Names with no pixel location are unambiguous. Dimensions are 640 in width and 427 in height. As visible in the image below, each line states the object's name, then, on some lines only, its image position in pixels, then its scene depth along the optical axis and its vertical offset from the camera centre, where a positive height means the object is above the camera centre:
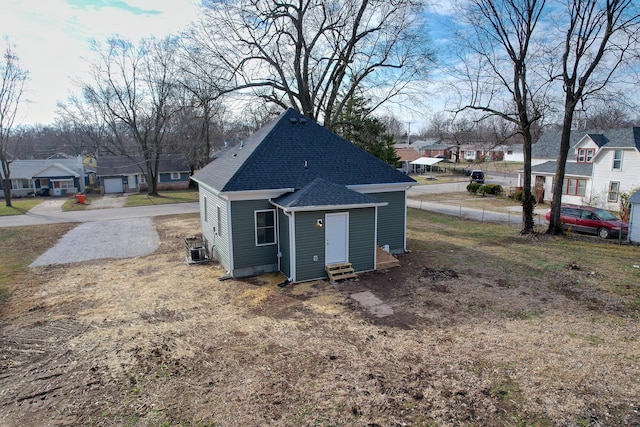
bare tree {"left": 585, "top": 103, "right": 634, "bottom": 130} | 18.30 +2.30
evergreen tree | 28.17 +2.68
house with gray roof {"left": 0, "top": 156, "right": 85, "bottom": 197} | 42.66 -1.60
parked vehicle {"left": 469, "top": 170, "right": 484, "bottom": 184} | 47.09 -1.66
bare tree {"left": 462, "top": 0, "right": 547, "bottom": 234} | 17.89 +3.18
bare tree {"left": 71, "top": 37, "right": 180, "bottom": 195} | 38.00 +5.36
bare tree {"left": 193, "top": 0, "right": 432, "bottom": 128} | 21.94 +6.49
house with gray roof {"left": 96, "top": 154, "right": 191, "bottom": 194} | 44.09 -0.96
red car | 18.91 -3.06
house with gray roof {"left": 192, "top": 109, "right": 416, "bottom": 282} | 12.77 -1.43
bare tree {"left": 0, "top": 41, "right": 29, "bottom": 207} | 32.78 +3.37
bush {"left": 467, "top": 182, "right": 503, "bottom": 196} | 35.71 -2.48
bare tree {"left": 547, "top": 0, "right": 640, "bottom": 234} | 16.61 +4.48
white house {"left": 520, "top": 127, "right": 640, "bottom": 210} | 25.95 -0.56
